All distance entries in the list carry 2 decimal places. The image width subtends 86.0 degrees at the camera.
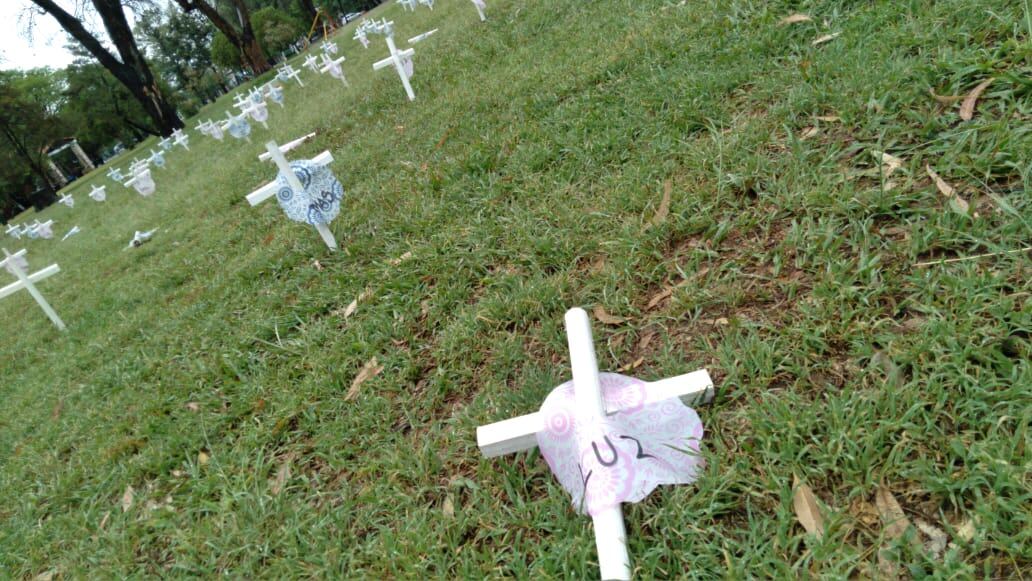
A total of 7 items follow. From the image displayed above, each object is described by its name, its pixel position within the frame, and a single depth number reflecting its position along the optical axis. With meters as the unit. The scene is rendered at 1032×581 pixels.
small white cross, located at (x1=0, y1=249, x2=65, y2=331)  4.88
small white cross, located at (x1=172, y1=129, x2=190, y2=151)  13.48
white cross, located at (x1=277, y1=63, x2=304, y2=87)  14.22
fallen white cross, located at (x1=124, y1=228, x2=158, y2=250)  6.80
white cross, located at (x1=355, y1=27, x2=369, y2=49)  12.73
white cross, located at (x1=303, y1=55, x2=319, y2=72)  13.67
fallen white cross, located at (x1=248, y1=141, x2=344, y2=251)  3.01
